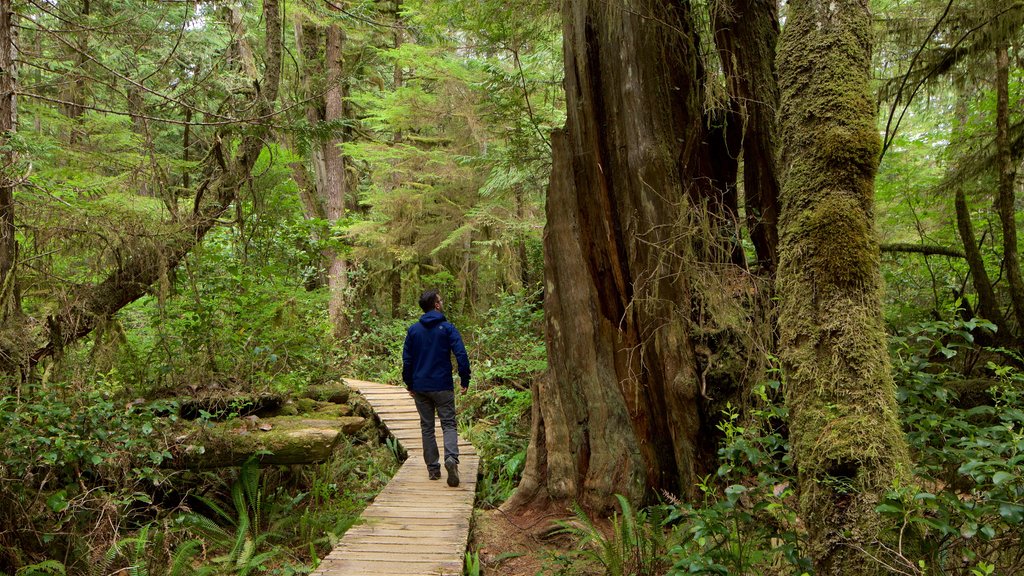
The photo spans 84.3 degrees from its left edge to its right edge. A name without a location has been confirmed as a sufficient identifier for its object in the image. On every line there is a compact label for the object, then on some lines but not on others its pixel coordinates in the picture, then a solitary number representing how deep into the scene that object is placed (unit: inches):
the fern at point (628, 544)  168.2
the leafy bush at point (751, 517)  113.2
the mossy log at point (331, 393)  359.9
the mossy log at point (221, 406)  269.3
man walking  265.4
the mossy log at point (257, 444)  240.4
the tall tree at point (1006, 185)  220.2
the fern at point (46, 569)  172.2
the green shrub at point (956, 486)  84.4
